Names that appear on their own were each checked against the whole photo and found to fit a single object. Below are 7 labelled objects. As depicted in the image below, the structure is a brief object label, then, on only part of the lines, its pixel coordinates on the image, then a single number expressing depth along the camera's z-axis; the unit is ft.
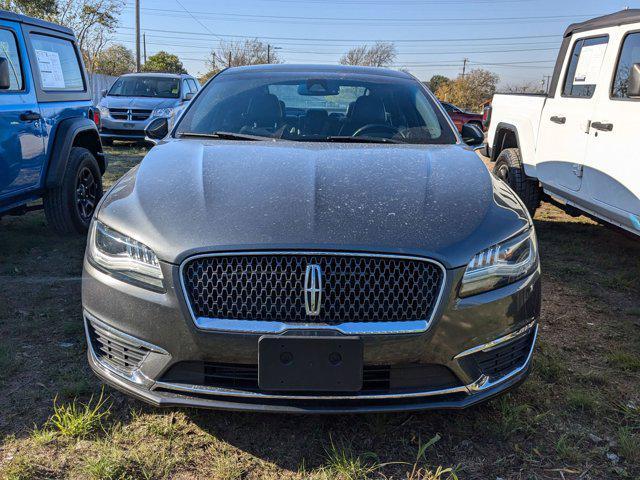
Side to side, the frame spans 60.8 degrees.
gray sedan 6.42
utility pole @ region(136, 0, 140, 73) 97.50
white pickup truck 12.60
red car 58.08
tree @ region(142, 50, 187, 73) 135.79
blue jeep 13.82
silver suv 38.70
